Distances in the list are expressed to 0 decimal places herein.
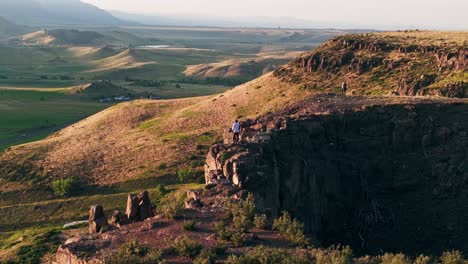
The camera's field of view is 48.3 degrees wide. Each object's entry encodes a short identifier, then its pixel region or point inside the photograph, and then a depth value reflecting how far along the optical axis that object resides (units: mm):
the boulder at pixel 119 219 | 28261
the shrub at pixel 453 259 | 22625
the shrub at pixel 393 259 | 20812
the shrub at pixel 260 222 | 25656
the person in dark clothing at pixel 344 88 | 62925
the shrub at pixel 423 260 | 21383
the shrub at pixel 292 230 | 24078
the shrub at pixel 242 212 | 25328
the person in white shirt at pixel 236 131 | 41031
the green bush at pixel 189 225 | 25422
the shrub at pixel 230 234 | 23734
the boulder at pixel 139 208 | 29408
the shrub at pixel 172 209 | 27094
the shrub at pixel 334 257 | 20328
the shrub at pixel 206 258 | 21295
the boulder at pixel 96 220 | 28766
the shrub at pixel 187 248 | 22500
